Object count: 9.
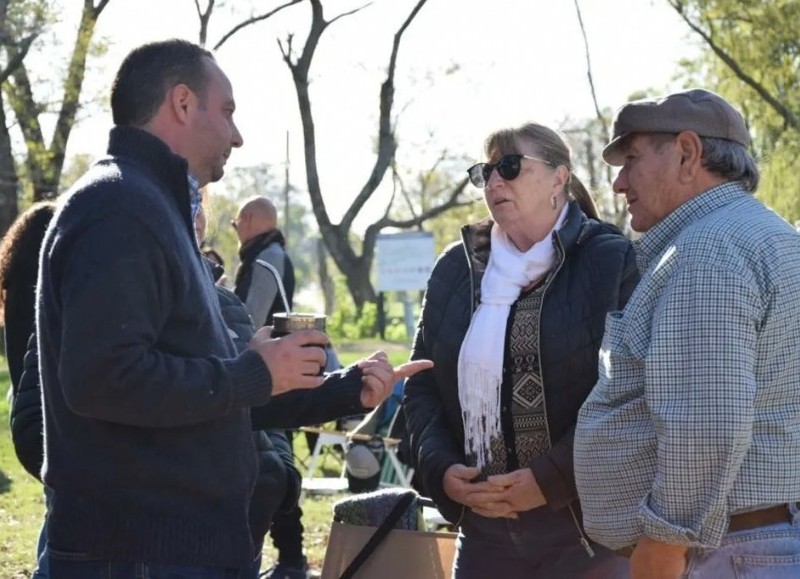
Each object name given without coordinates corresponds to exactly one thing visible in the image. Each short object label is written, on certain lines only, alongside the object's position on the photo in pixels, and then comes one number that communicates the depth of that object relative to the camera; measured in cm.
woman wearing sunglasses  360
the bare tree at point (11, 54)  2099
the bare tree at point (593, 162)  3762
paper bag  396
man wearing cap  268
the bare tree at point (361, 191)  2892
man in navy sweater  260
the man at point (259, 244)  773
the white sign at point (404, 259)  2470
